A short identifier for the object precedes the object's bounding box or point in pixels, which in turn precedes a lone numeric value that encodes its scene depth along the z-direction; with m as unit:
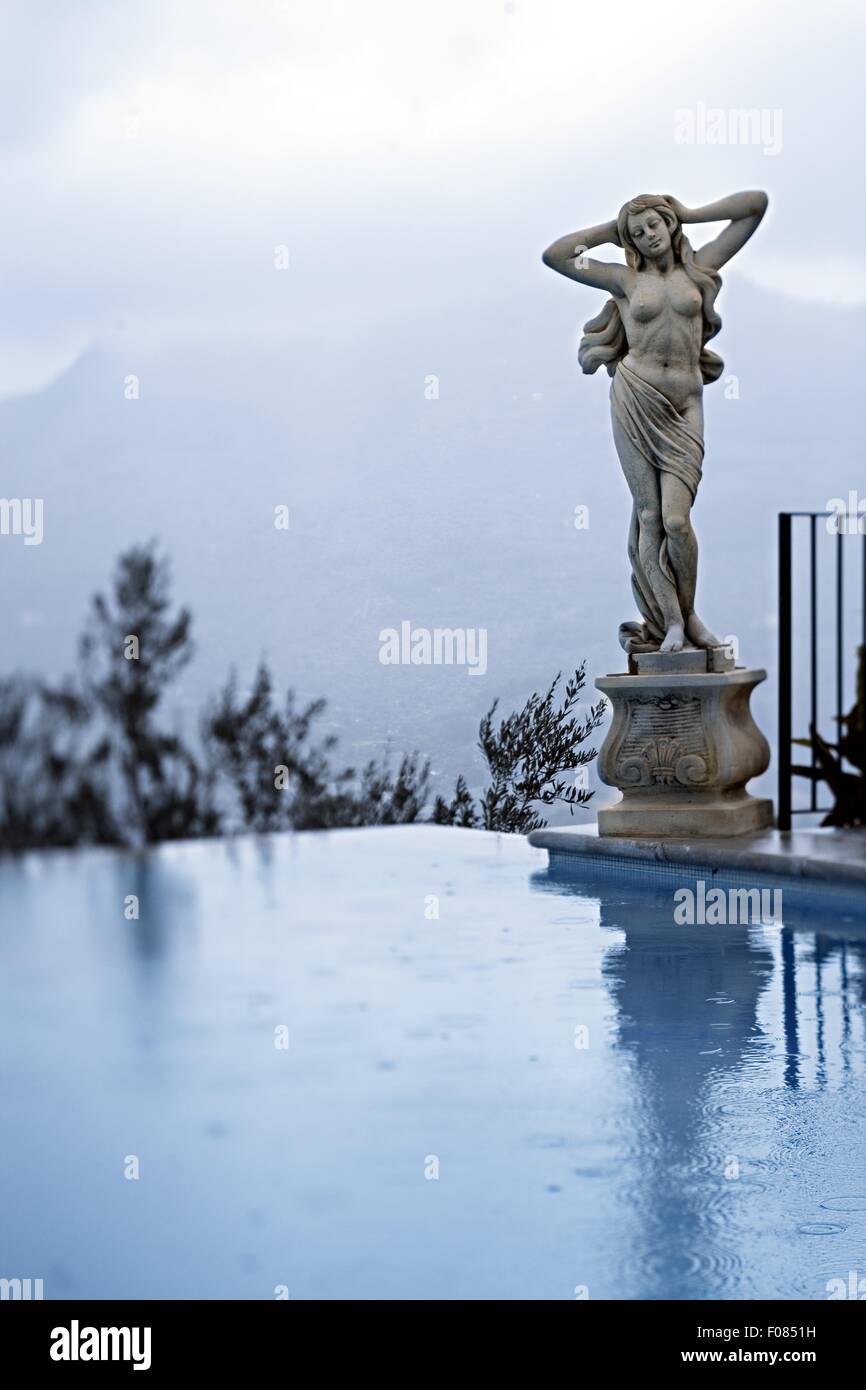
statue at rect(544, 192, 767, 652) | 5.59
